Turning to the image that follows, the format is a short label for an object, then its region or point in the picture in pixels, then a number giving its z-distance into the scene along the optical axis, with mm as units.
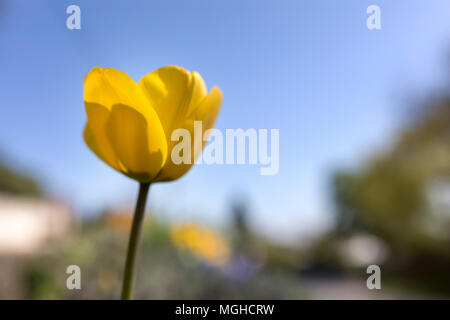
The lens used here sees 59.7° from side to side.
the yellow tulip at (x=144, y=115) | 313
